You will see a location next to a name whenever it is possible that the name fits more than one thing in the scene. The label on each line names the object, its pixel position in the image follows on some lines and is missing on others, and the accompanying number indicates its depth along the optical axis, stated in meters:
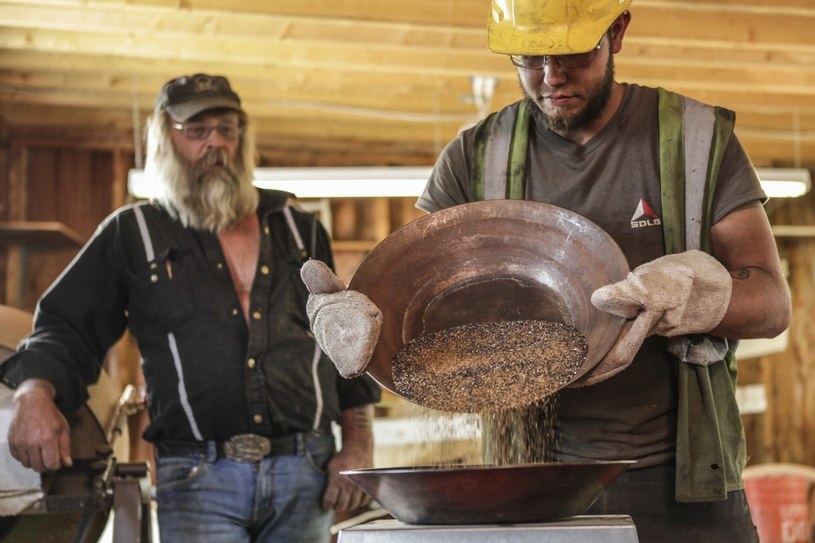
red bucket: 6.74
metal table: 1.64
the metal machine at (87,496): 2.67
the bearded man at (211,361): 2.91
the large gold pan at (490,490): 1.63
